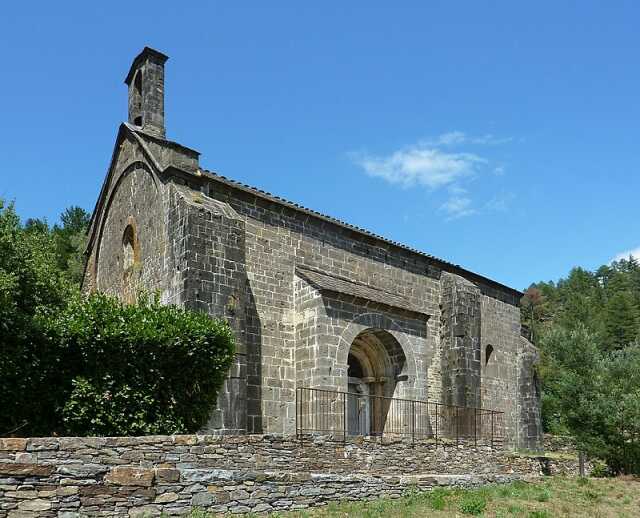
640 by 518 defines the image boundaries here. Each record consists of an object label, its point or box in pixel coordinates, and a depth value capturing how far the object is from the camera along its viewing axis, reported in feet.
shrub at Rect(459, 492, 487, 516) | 43.60
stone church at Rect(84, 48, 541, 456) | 51.34
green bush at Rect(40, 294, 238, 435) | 39.47
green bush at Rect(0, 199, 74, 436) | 38.96
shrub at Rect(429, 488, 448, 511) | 43.79
